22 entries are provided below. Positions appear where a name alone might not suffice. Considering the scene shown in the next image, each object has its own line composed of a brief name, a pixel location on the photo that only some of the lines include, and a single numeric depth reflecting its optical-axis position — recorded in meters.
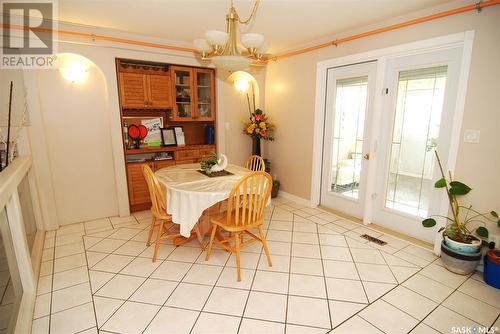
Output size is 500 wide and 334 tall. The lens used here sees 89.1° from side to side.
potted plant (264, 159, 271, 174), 4.42
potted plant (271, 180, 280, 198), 4.36
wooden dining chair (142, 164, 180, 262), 2.41
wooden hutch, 3.49
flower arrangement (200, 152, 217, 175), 2.80
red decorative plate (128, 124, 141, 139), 3.65
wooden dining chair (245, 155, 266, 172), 3.50
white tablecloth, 2.24
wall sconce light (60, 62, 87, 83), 3.06
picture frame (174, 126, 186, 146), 4.05
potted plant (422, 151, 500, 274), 2.20
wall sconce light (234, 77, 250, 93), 4.27
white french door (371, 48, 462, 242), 2.48
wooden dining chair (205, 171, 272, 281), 2.19
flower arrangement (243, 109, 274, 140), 4.20
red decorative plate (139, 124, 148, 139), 3.73
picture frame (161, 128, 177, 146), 3.94
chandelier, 1.98
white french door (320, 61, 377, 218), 3.20
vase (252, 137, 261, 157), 4.37
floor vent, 2.82
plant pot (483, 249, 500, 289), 2.06
